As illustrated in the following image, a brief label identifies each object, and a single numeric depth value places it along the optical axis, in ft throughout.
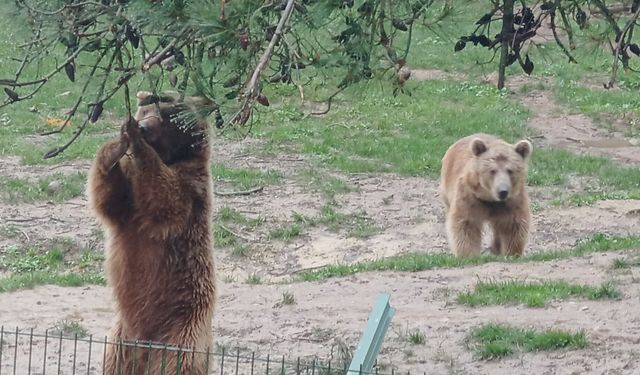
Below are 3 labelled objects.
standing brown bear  44.52
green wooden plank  31.50
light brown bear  73.51
